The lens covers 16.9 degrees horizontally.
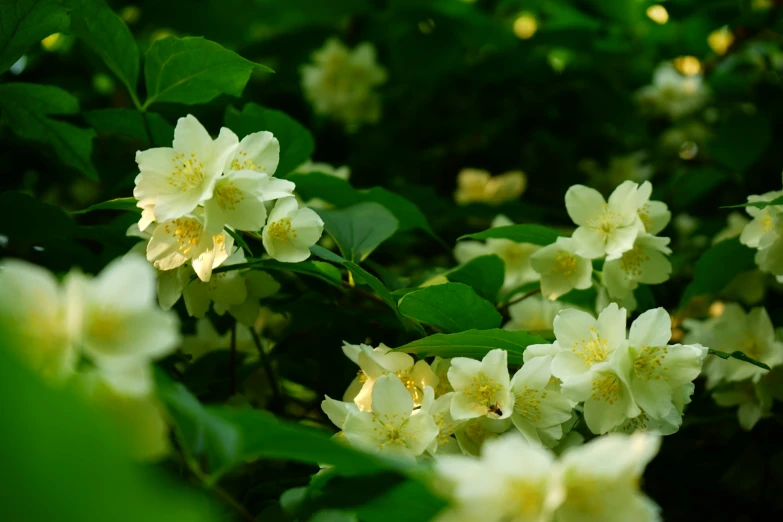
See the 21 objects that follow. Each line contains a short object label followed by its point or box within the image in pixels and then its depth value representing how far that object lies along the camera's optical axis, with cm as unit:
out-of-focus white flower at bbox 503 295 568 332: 108
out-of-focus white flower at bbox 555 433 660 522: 89
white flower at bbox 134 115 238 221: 98
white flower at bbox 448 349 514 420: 97
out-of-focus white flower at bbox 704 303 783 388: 105
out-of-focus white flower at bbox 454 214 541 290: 114
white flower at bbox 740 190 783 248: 104
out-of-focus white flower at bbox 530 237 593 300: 105
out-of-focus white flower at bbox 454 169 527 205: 130
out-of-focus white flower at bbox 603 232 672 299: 104
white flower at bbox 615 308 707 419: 98
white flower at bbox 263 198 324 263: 99
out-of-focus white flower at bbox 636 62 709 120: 159
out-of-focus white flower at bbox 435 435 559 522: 88
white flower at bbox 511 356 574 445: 97
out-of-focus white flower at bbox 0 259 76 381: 87
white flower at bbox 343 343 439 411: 99
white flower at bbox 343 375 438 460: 96
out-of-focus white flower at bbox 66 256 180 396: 88
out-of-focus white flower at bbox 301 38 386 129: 151
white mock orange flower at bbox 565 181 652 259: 104
